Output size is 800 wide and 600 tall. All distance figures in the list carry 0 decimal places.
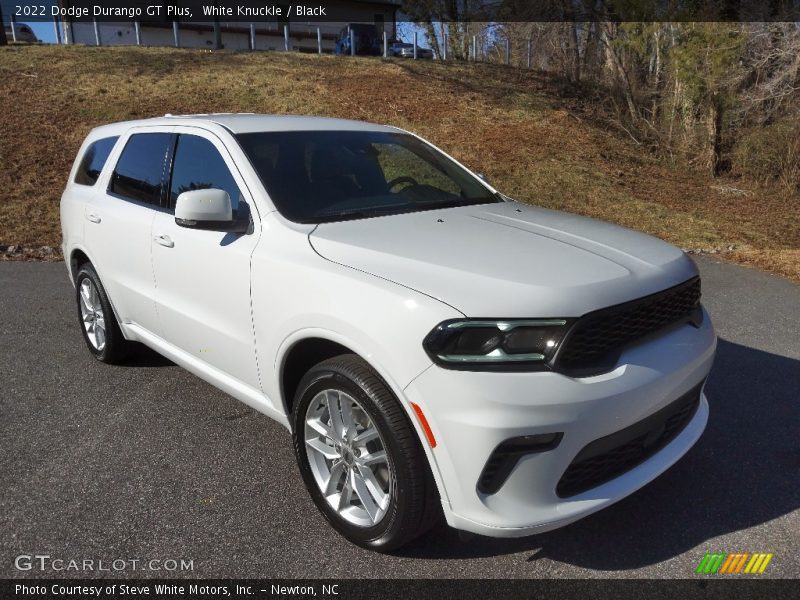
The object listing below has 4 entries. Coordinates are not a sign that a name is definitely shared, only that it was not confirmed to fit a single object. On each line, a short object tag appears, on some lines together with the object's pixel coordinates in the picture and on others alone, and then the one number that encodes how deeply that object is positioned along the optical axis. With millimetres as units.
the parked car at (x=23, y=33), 31906
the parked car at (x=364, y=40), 30000
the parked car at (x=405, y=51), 28308
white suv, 2240
